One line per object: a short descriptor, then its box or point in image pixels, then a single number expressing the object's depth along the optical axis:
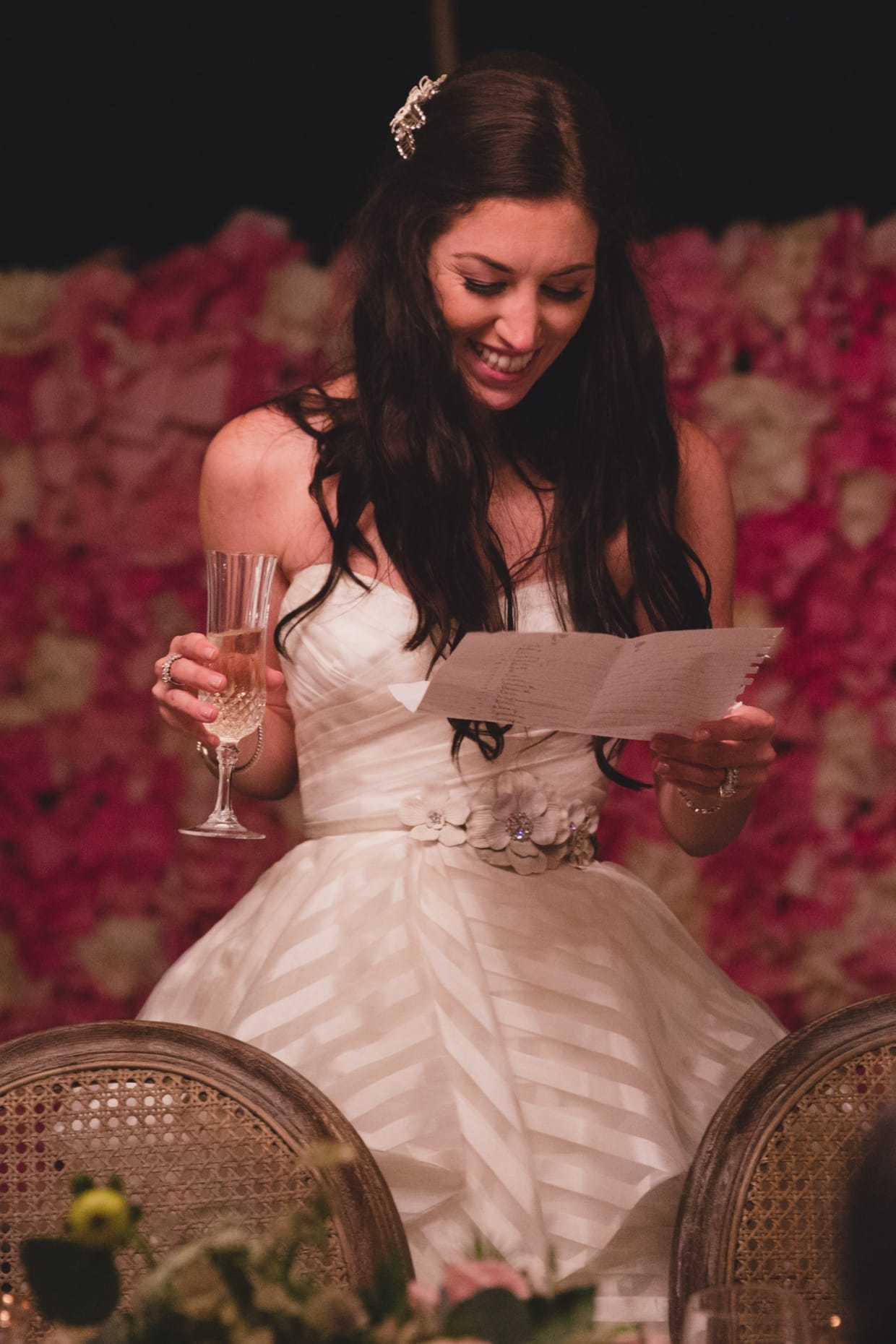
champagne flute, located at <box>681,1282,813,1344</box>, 1.84
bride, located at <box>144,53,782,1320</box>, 2.64
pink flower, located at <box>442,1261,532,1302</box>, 1.71
